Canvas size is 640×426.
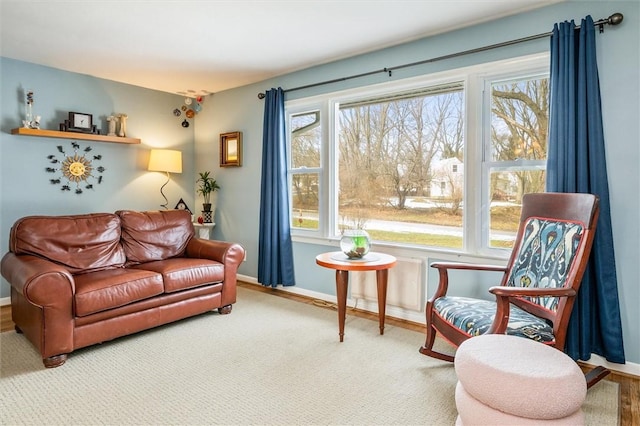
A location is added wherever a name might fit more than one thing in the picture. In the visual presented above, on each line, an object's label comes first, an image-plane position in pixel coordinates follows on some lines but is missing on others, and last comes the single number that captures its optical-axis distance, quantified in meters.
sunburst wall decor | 4.15
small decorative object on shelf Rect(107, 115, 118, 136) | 4.47
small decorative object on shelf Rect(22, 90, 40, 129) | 3.91
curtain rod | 2.39
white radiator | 3.31
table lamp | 4.67
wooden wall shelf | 3.79
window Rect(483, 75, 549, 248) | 2.82
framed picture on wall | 4.74
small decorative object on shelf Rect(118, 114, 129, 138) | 4.52
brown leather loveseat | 2.50
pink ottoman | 1.48
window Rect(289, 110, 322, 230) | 4.13
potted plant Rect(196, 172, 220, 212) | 5.00
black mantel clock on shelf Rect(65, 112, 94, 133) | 4.11
